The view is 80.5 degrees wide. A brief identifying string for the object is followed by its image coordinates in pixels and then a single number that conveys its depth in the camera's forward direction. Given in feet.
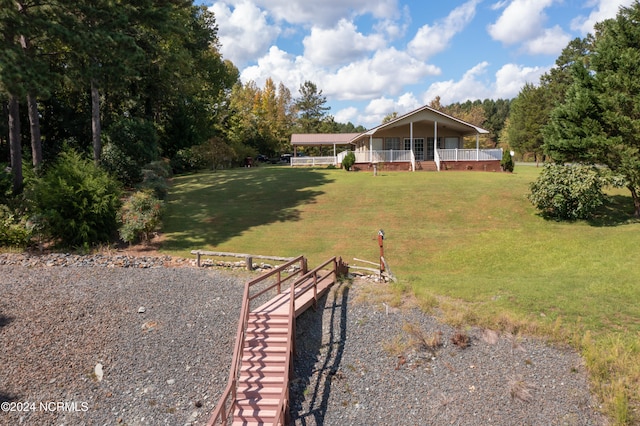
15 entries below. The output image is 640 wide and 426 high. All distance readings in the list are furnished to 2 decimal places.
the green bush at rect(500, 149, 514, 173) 105.07
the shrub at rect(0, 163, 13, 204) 56.78
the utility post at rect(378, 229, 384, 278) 41.22
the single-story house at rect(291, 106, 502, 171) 105.70
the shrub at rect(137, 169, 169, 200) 59.57
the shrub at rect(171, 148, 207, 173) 124.77
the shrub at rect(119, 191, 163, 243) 51.27
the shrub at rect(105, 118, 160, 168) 80.33
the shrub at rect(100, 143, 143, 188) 79.00
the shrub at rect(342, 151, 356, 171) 111.04
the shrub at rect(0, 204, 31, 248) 49.21
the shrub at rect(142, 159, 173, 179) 64.54
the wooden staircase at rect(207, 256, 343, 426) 22.49
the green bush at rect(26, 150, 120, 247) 50.19
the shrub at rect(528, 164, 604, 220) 58.29
